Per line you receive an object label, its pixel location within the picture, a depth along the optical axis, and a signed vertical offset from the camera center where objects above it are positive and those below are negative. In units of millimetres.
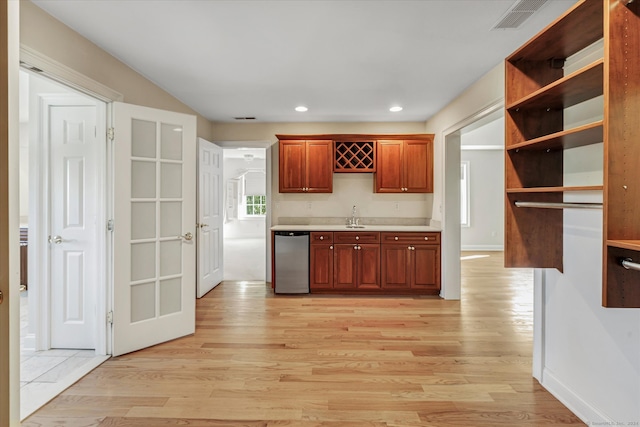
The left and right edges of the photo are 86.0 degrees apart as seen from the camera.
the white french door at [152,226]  2781 -132
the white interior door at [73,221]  2826 -86
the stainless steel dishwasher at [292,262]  4621 -686
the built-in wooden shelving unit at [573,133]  1307 +365
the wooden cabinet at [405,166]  4902 +657
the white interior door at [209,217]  4539 -79
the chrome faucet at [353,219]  5188 -114
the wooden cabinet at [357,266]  4594 -730
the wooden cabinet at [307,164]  4941 +686
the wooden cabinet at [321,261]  4625 -669
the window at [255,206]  11984 +183
